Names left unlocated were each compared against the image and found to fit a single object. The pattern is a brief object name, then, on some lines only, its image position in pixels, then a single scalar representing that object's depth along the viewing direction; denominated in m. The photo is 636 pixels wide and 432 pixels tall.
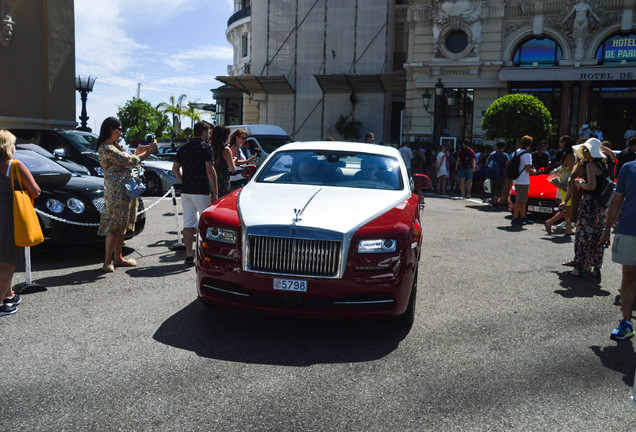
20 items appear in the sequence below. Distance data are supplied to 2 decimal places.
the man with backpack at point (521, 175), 13.37
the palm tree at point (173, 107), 74.50
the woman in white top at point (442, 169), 21.11
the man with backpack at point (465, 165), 19.12
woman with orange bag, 5.50
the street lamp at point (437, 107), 26.17
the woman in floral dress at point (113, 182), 7.49
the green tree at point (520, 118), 22.08
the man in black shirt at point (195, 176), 7.98
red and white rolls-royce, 4.98
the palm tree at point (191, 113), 75.38
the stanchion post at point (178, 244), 9.37
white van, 20.66
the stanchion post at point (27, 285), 6.45
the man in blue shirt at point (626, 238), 5.22
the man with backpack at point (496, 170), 16.66
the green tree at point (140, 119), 87.19
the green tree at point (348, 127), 39.22
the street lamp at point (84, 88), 22.47
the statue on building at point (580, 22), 28.97
